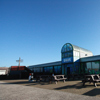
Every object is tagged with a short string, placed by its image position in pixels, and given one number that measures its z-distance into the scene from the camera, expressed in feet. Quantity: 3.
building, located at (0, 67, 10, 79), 142.80
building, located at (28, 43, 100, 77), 66.19
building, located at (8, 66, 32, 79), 122.52
